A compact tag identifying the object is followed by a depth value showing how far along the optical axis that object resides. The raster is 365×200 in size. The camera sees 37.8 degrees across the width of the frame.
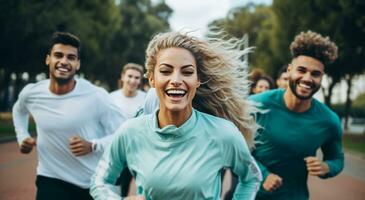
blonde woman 2.60
